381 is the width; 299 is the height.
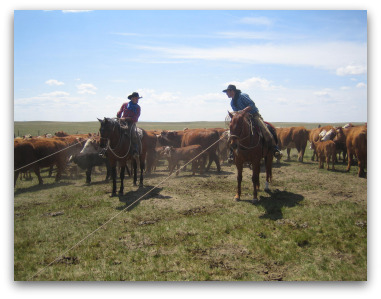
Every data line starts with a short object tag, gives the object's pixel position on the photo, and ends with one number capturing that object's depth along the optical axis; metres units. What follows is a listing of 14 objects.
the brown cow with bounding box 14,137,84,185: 6.22
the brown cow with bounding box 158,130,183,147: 15.41
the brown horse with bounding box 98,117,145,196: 7.57
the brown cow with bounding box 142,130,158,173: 11.78
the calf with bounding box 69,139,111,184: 10.52
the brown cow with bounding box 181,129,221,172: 13.19
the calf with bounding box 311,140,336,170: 11.34
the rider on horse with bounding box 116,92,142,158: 8.43
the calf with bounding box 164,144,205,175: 11.89
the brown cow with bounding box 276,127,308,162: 15.98
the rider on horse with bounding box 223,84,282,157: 7.10
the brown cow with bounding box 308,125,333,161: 15.26
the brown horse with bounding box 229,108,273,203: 6.46
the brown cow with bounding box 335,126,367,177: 8.20
